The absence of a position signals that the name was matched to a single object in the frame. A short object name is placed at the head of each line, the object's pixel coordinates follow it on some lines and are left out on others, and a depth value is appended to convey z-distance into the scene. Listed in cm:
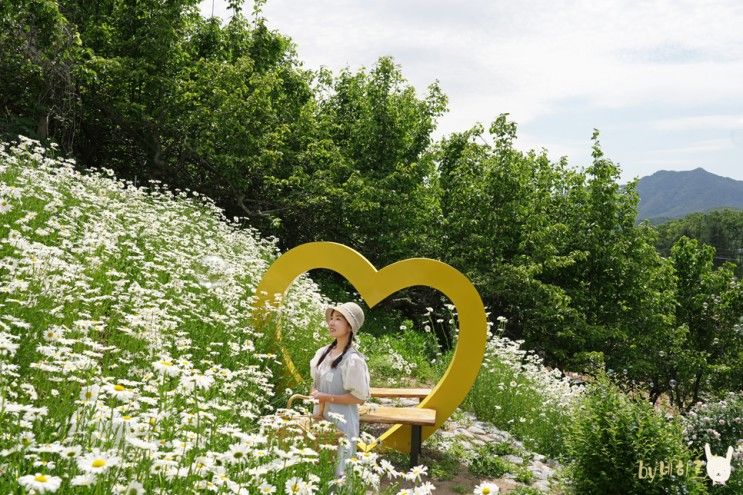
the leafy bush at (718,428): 911
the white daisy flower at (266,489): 320
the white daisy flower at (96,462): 235
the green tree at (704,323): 2720
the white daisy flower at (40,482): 215
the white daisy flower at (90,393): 305
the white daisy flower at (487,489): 346
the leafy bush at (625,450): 631
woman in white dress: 552
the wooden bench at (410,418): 700
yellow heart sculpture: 765
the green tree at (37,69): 1339
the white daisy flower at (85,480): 231
